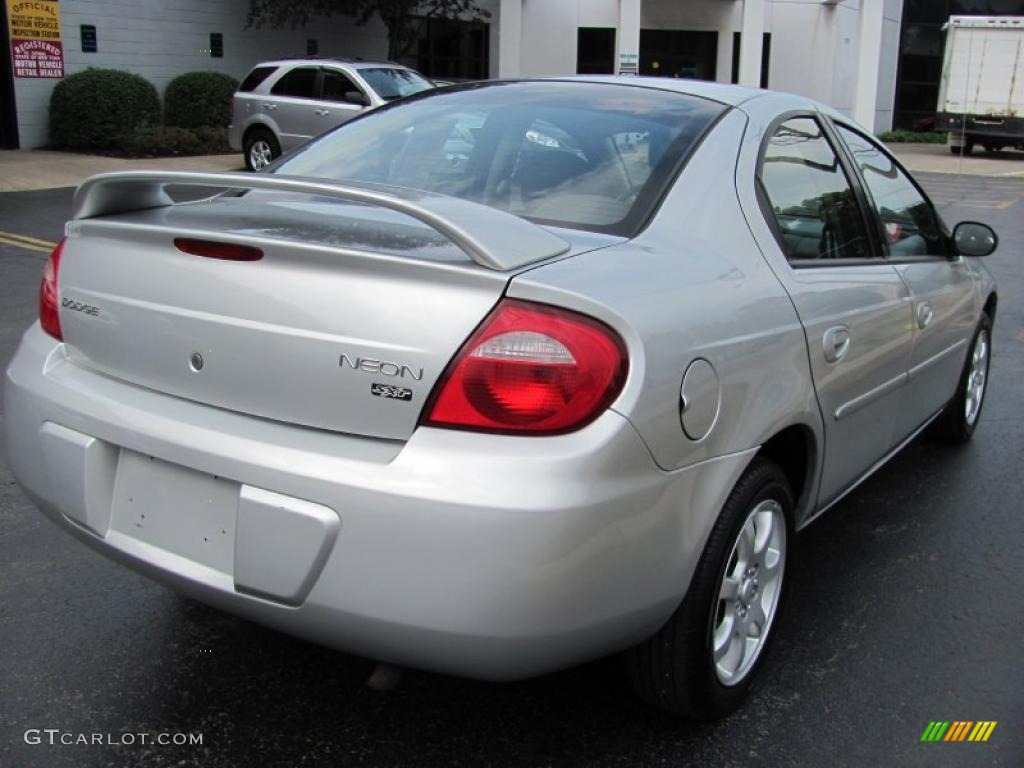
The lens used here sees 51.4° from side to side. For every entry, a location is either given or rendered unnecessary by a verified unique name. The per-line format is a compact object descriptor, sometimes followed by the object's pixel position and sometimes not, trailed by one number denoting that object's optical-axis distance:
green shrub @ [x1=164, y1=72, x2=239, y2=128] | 20.95
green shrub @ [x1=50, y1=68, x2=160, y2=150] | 18.78
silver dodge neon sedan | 2.16
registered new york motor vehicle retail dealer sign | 18.36
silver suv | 16.03
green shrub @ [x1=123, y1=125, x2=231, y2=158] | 18.64
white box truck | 26.39
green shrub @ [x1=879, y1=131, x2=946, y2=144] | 32.56
